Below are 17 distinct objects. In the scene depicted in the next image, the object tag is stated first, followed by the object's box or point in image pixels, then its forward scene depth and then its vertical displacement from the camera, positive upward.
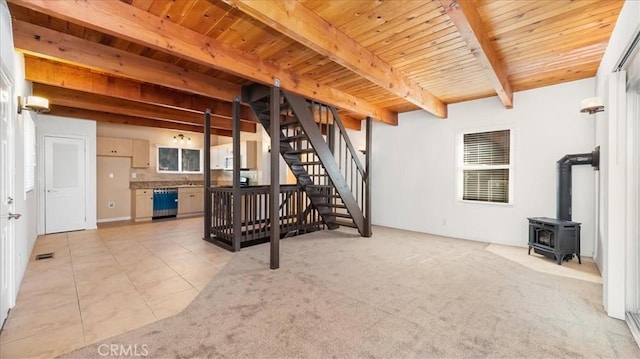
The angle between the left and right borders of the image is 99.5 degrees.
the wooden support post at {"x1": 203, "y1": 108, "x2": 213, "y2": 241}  5.03 -0.04
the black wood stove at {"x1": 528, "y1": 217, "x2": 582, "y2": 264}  3.65 -0.83
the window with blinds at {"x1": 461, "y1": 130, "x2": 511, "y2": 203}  4.86 +0.23
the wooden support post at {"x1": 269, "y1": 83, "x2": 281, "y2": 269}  3.59 +0.16
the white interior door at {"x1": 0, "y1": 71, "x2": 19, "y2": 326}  2.14 -0.17
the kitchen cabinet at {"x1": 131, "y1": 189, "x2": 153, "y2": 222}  7.02 -0.68
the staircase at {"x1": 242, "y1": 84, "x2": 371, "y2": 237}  4.30 +0.49
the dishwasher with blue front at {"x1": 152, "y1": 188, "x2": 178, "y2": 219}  7.33 -0.68
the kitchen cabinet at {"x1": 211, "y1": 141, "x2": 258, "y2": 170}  7.35 +0.66
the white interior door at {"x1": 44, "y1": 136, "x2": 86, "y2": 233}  5.51 -0.13
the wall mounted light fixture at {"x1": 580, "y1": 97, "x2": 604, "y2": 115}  2.99 +0.82
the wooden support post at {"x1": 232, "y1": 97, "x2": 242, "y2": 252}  4.39 -0.09
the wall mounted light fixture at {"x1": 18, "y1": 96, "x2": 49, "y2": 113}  3.08 +0.86
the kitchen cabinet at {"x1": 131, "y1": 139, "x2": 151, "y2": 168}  7.23 +0.65
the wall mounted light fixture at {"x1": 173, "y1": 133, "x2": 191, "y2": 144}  8.20 +1.20
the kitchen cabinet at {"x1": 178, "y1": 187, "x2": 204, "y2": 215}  7.79 -0.66
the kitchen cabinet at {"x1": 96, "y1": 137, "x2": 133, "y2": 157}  6.67 +0.79
